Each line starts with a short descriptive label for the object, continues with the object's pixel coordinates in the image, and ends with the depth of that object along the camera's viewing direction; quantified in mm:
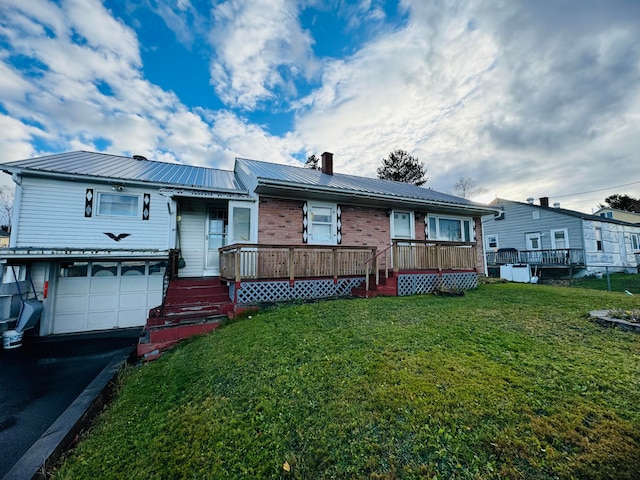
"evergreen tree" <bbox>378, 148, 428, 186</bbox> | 29016
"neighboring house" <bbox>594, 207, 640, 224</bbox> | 25392
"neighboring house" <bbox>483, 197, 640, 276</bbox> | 17527
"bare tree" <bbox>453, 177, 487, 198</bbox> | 32875
